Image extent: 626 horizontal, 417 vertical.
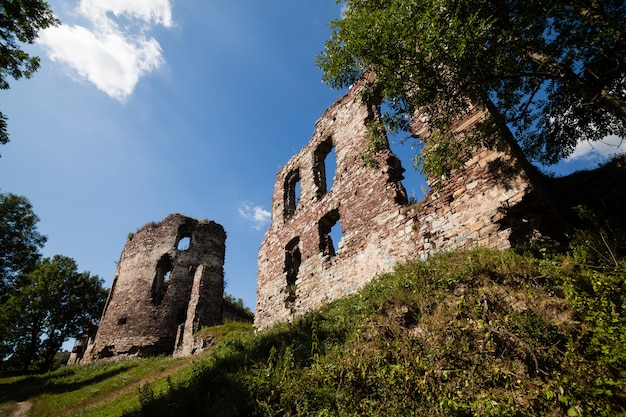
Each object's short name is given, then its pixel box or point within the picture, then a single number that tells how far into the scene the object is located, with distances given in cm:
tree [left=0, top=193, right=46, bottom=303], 1970
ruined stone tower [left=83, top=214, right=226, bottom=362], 1689
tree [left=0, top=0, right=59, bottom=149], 802
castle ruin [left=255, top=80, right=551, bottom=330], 541
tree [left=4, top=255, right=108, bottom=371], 1938
